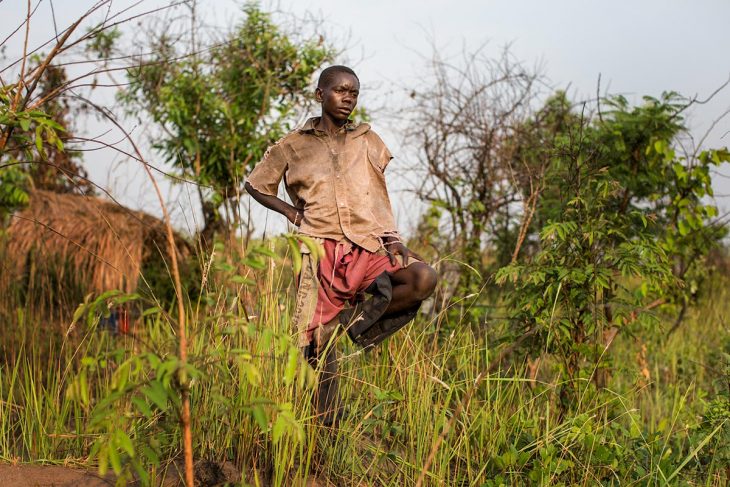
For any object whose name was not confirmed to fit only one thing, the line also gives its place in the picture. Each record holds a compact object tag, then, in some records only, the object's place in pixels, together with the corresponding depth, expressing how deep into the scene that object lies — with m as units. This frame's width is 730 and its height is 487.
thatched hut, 6.56
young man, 3.69
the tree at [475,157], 7.05
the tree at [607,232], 4.28
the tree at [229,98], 7.52
